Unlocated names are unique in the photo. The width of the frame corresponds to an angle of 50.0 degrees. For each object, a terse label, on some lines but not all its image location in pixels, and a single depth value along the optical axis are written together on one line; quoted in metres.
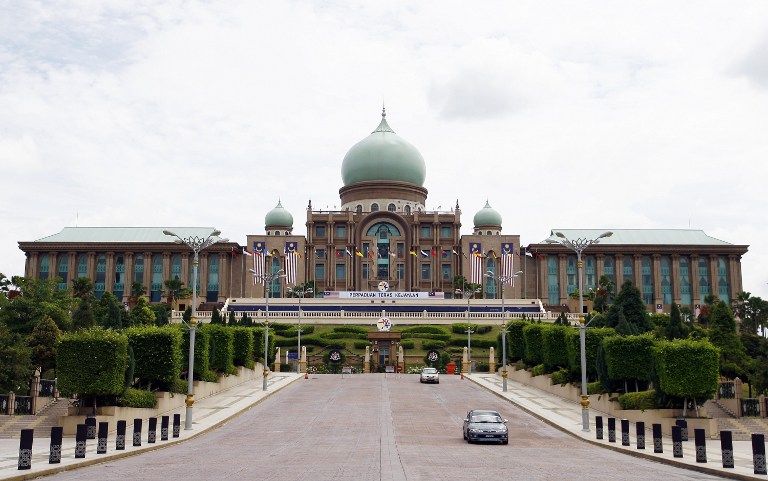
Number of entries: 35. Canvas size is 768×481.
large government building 133.38
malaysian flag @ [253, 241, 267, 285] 116.94
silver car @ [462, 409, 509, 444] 32.03
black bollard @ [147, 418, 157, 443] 33.24
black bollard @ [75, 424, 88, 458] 26.45
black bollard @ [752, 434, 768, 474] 22.70
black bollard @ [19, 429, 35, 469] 22.54
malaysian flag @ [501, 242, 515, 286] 113.44
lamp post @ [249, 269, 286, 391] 59.03
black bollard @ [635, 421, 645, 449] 31.39
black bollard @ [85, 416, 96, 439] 33.75
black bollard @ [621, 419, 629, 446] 32.53
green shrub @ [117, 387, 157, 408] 41.00
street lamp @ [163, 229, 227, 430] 37.84
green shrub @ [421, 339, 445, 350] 91.00
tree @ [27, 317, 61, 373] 55.47
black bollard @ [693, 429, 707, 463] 26.38
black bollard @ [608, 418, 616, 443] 33.76
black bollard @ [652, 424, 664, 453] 29.90
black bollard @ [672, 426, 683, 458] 28.36
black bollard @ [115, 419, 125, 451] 29.62
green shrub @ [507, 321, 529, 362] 72.21
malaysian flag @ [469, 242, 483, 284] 116.38
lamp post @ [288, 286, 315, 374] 129.00
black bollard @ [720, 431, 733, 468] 24.33
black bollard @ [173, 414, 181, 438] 34.69
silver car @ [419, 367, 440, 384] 65.75
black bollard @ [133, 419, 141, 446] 30.91
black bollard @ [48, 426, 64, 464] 24.56
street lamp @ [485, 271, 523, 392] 59.12
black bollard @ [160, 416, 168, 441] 32.99
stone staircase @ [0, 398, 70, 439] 39.41
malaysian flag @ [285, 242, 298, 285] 114.69
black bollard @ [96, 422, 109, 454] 27.86
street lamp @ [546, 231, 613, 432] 39.12
